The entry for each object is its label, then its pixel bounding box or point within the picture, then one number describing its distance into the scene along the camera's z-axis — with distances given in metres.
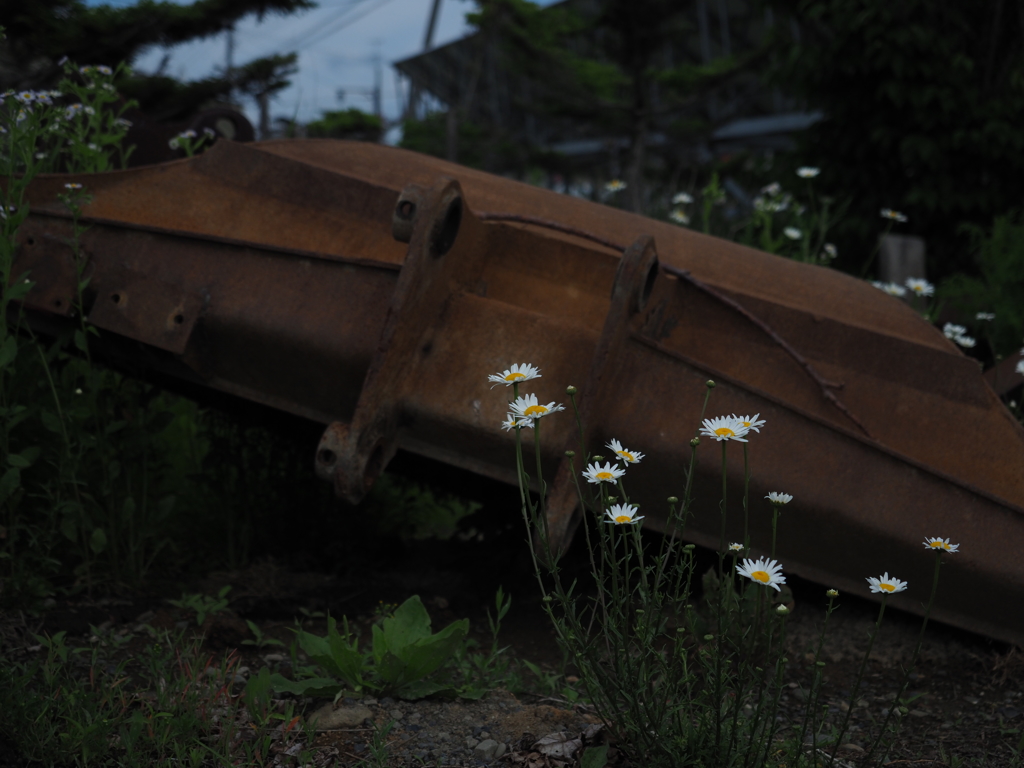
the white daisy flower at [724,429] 1.45
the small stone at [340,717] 1.80
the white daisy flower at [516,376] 1.50
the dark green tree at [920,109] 6.05
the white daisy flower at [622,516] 1.40
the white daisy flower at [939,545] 1.39
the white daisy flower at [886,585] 1.44
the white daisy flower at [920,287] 3.73
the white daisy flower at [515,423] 1.44
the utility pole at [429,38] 25.25
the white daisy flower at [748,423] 1.48
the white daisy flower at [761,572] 1.32
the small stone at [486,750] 1.71
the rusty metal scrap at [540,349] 2.08
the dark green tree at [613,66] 14.47
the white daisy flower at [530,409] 1.46
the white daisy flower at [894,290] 4.01
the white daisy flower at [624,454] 1.52
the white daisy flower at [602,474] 1.45
